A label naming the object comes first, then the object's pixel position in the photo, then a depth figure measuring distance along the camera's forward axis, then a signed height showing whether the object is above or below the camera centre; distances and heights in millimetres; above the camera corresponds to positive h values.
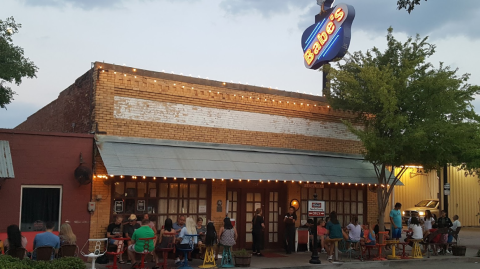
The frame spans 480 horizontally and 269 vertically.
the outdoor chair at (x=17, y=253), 10344 -1635
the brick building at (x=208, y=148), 14125 +1092
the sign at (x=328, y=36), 17031 +5438
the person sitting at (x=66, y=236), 11656 -1414
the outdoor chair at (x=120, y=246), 12726 -1805
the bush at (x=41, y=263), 8488 -1586
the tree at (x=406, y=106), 15401 +2610
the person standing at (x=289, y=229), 16391 -1577
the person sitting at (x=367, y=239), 15602 -1758
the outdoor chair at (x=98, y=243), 12623 -1803
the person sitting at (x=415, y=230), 16578 -1522
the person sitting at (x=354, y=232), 15477 -1529
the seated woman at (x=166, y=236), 12709 -1475
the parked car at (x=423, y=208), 27275 -1308
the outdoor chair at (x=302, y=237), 16969 -1896
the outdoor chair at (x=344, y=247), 15613 -2115
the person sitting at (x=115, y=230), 13283 -1432
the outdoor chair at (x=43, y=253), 10258 -1614
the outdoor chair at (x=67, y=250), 10742 -1623
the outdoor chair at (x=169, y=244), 12539 -1682
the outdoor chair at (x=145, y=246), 11781 -1620
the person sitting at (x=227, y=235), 13250 -1473
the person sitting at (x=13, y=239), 10430 -1355
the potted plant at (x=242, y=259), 13250 -2114
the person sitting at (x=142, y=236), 11773 -1405
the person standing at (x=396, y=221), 17406 -1294
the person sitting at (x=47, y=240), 10672 -1394
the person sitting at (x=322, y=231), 15999 -1600
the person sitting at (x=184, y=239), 12917 -1606
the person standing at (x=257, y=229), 15758 -1531
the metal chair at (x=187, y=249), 12648 -1814
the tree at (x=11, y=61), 13078 +3153
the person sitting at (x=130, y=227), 13453 -1338
